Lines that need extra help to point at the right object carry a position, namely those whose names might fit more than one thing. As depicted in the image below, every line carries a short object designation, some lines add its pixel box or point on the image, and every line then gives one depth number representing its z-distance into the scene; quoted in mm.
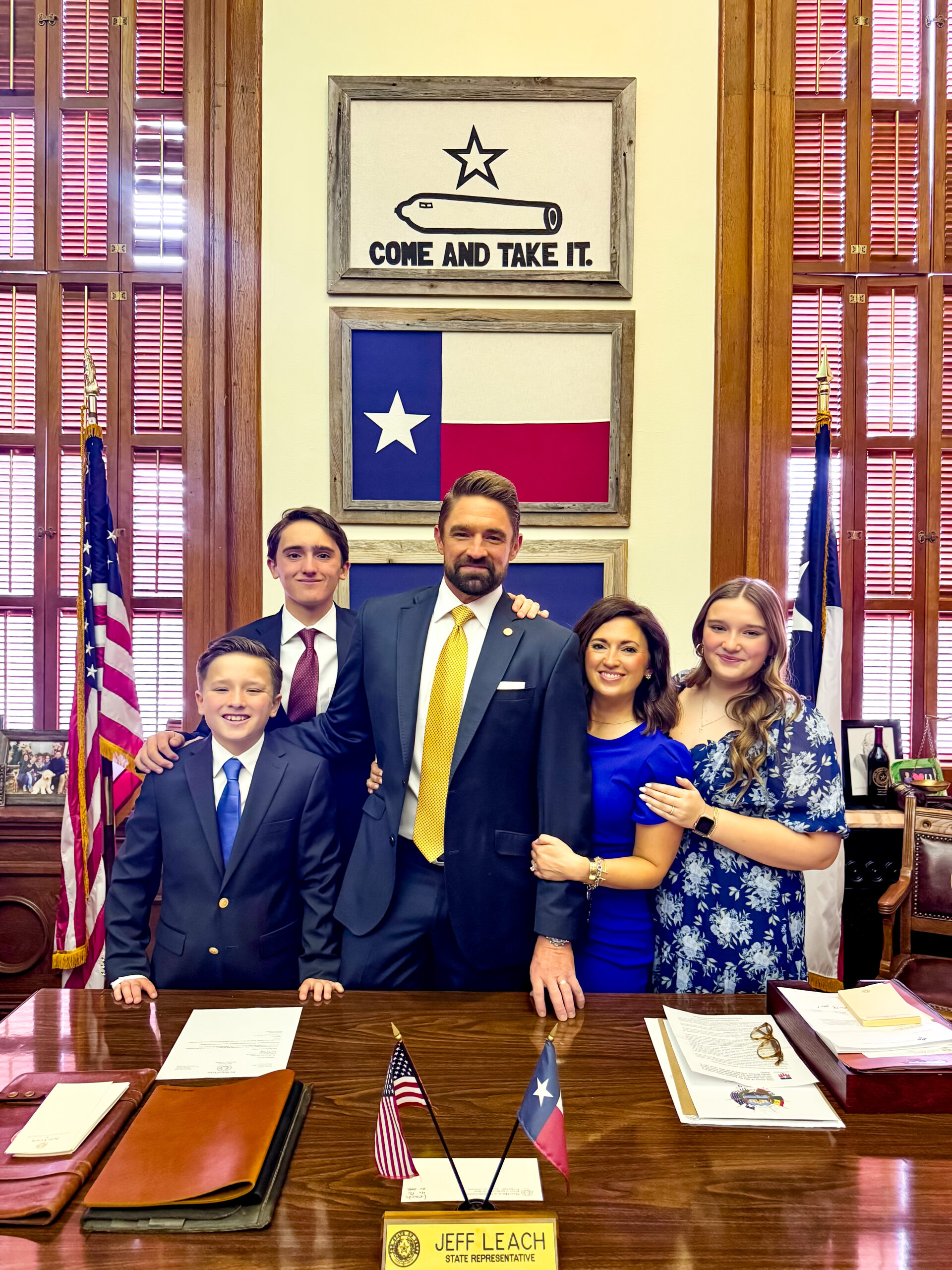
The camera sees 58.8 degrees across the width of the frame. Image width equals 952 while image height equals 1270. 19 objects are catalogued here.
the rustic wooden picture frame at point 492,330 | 3240
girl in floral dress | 2053
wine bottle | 3264
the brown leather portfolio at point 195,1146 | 1108
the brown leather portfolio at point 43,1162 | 1102
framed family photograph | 3213
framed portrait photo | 3287
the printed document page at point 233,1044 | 1471
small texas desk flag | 1063
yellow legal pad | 1541
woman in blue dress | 1969
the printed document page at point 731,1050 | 1448
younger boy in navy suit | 1955
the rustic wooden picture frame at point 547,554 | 3248
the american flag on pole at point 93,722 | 2812
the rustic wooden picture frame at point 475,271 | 3211
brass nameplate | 1004
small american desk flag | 1093
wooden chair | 2781
